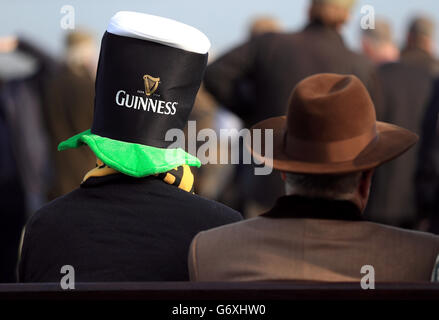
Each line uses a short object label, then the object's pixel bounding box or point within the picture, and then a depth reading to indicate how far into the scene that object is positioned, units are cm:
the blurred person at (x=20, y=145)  1262
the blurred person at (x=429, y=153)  1081
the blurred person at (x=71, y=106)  1315
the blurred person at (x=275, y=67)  1026
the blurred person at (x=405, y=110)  1170
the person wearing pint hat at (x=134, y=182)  523
